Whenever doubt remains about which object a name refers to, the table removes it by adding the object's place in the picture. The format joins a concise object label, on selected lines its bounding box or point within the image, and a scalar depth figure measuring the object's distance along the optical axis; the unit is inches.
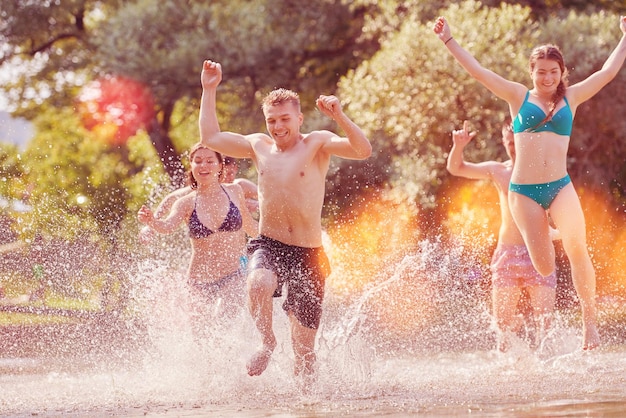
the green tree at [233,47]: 1476.7
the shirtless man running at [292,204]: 501.6
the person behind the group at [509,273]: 616.7
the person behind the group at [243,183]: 615.6
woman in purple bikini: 573.7
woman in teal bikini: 515.5
